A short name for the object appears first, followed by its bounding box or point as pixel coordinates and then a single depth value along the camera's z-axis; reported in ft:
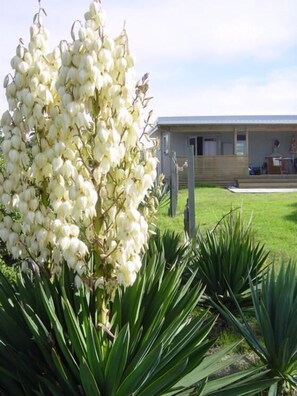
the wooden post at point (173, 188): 44.80
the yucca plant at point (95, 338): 8.59
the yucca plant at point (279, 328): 11.82
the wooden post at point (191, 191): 24.06
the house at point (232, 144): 79.25
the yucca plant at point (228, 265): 17.67
